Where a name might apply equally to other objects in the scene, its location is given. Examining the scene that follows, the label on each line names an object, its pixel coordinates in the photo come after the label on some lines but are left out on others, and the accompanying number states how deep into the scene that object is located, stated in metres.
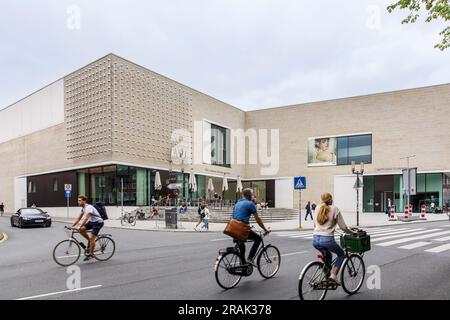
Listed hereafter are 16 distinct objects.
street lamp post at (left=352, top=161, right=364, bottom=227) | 24.49
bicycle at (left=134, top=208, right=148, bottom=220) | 31.20
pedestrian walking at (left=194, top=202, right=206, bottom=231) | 22.17
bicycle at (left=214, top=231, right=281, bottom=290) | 6.82
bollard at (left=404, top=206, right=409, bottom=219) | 28.81
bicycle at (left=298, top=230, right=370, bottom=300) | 5.79
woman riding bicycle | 6.09
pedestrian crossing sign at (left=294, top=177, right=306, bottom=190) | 21.66
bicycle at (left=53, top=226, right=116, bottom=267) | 9.65
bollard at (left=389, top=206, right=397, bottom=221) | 29.64
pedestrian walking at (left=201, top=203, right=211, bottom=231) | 22.03
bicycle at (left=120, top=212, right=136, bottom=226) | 26.58
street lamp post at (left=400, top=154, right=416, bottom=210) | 27.97
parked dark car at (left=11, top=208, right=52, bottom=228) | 23.36
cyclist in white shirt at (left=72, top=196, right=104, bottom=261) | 9.96
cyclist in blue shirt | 7.23
